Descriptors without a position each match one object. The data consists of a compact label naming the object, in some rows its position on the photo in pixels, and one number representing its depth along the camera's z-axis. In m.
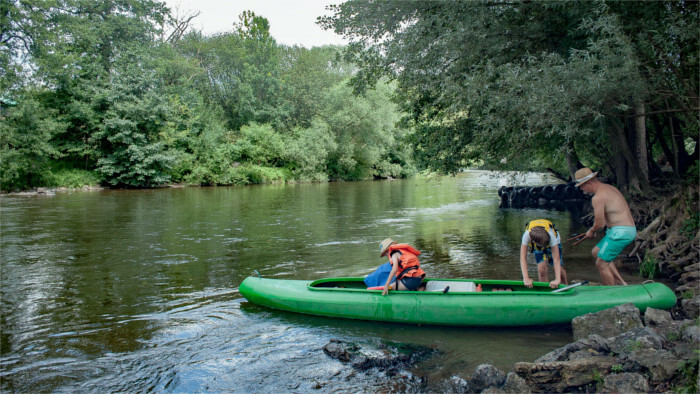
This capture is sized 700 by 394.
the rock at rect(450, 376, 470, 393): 4.32
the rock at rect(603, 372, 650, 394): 3.49
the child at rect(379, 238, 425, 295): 6.26
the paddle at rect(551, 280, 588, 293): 5.76
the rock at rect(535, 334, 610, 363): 4.26
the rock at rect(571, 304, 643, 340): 4.89
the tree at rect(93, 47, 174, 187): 31.11
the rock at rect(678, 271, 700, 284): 6.50
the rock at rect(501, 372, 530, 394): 3.95
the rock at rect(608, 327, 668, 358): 3.96
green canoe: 5.63
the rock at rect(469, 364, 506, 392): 4.21
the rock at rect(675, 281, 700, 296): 6.06
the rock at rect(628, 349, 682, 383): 3.47
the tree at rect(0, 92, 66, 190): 25.78
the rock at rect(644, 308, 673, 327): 4.64
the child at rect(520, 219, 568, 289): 6.09
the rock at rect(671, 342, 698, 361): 3.46
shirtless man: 5.92
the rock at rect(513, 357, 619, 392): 3.87
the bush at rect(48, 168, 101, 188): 30.02
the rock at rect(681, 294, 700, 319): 5.09
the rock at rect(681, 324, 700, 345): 3.66
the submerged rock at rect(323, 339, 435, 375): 4.98
